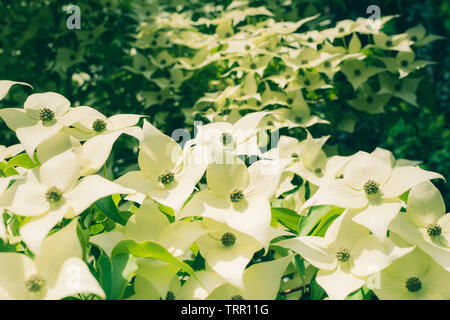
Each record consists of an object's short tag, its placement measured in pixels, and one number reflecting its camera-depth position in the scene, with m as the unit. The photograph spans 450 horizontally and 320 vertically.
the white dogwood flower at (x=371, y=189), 0.68
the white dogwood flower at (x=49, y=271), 0.55
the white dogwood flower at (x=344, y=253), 0.65
